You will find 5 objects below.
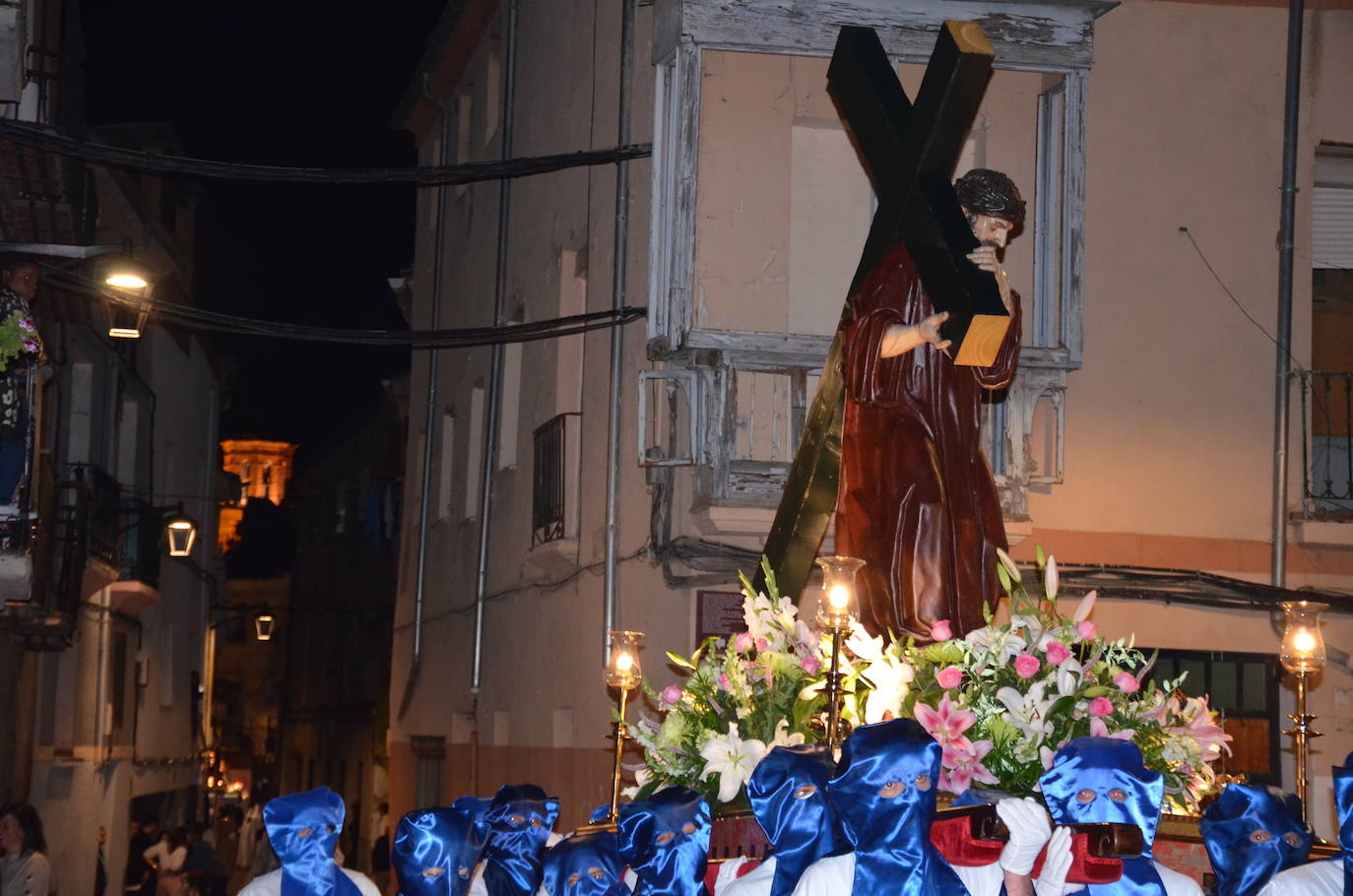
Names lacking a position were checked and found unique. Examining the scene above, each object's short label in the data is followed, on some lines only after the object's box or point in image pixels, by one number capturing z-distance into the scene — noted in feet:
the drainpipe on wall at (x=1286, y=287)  40.40
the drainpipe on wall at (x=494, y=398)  53.88
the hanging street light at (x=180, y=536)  74.69
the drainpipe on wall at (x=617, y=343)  42.06
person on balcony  48.37
